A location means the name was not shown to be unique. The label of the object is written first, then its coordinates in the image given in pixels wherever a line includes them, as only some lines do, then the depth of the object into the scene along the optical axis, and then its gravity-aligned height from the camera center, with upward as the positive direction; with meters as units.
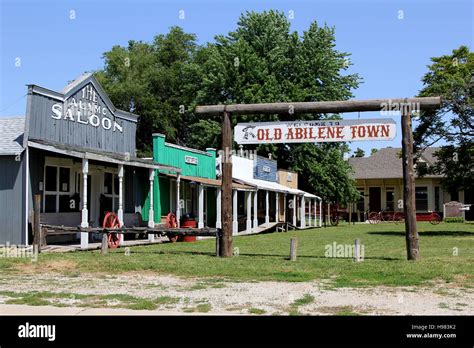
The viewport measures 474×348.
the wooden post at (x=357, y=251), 14.38 -1.10
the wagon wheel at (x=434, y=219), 41.59 -0.97
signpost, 14.36 +2.00
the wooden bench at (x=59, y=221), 16.66 -0.43
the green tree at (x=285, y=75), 44.72 +10.51
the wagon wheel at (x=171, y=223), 22.46 -0.60
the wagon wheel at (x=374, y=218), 47.39 -0.97
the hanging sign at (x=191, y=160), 27.50 +2.31
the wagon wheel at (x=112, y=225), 18.92 -0.57
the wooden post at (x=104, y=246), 16.17 -1.05
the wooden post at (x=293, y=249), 14.64 -1.06
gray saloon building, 17.89 +1.61
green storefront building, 24.61 +1.09
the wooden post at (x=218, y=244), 15.66 -0.99
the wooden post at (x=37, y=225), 16.12 -0.45
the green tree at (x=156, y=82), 49.53 +11.20
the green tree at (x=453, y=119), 24.81 +3.84
